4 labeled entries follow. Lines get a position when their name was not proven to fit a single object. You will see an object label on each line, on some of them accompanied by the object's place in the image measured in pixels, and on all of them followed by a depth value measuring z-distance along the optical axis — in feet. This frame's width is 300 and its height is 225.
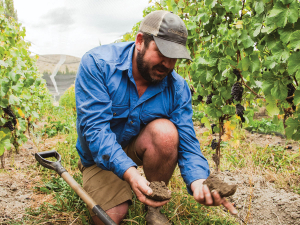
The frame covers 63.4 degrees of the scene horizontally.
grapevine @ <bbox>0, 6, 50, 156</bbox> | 6.87
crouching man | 5.12
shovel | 4.60
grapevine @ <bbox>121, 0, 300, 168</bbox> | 4.56
